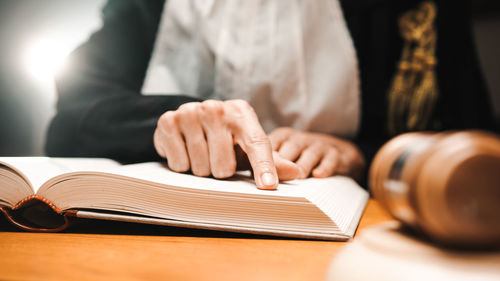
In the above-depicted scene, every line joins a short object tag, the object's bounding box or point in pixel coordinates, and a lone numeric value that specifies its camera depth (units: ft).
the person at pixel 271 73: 3.09
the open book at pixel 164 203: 1.63
